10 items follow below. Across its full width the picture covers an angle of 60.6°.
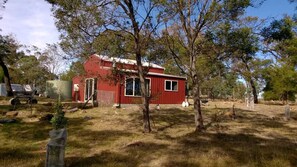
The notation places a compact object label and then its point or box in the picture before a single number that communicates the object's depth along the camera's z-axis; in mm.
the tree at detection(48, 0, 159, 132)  10391
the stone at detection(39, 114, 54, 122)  13392
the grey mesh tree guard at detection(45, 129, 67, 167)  5738
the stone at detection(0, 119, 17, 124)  12314
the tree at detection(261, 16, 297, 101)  11015
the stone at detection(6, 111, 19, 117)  14022
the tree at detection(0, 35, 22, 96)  22625
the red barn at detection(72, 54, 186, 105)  20984
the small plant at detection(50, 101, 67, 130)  6255
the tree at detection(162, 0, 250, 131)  10922
